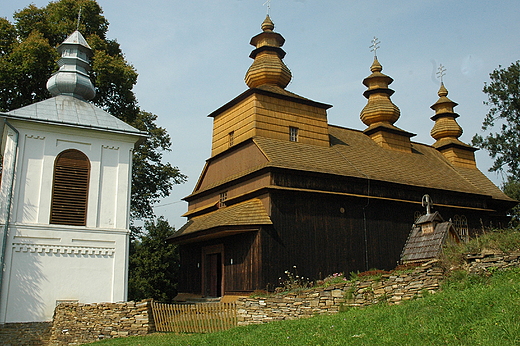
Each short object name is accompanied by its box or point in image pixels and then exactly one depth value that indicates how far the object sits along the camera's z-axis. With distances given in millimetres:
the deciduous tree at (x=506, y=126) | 36125
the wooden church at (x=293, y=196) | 17484
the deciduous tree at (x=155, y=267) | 21844
